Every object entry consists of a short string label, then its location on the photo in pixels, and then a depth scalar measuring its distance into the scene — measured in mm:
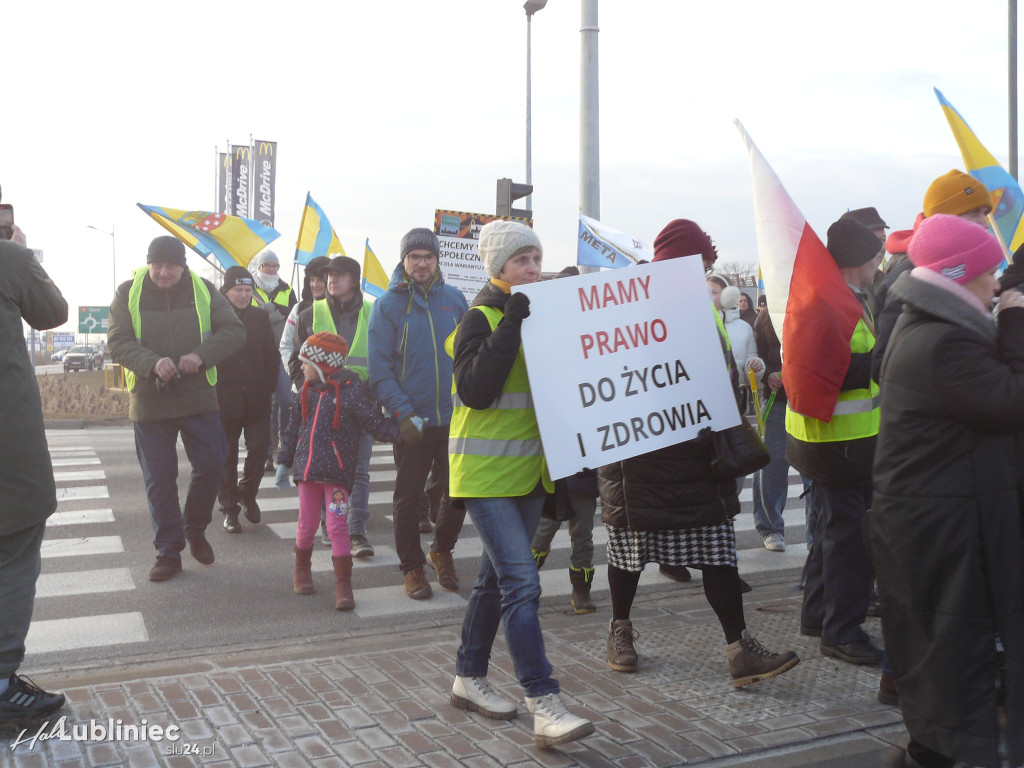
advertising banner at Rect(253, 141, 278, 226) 36875
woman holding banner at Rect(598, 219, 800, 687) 4508
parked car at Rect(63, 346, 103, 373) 67006
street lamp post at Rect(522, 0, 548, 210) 18328
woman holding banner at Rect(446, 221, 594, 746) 3932
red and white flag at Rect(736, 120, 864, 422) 4742
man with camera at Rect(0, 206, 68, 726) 4031
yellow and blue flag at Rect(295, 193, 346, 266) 14188
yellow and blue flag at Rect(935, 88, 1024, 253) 6859
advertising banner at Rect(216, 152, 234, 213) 37250
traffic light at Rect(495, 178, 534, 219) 12172
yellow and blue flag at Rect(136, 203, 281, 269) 12547
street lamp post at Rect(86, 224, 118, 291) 77562
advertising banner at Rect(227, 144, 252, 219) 36906
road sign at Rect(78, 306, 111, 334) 49281
